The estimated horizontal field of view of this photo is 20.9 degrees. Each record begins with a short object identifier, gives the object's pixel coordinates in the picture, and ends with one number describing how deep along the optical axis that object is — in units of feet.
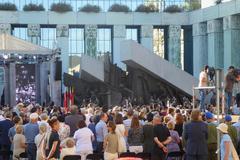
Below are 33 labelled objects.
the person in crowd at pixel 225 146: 38.45
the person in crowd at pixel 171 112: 55.82
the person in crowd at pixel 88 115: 59.16
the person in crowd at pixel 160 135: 46.39
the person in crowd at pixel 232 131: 46.11
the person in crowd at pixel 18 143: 50.03
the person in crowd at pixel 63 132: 49.69
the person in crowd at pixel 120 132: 45.96
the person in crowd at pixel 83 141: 46.50
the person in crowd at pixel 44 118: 50.05
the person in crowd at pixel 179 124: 49.88
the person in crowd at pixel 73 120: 53.03
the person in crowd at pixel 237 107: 67.67
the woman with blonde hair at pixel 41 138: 44.27
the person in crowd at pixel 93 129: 52.90
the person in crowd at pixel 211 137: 46.93
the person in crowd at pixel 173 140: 48.26
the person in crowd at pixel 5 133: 54.60
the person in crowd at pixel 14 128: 51.39
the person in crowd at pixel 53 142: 43.01
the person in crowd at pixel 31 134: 49.70
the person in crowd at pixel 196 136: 43.27
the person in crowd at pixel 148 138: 47.26
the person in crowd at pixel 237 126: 48.92
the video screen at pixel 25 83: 130.62
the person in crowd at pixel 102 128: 51.13
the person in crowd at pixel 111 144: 45.65
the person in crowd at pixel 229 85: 61.81
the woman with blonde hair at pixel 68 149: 44.24
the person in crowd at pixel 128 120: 50.96
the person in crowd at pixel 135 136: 47.39
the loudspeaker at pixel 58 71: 123.75
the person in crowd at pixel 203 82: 67.99
